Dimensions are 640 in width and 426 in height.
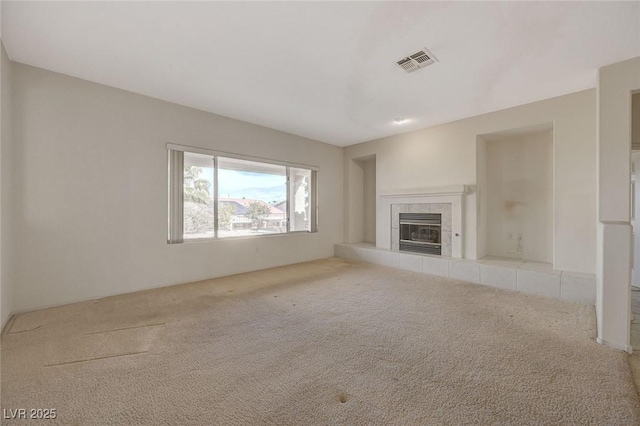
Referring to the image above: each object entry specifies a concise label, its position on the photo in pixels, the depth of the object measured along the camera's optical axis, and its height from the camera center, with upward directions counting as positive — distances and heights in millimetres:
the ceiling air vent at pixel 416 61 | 2551 +1592
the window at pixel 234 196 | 3902 +296
